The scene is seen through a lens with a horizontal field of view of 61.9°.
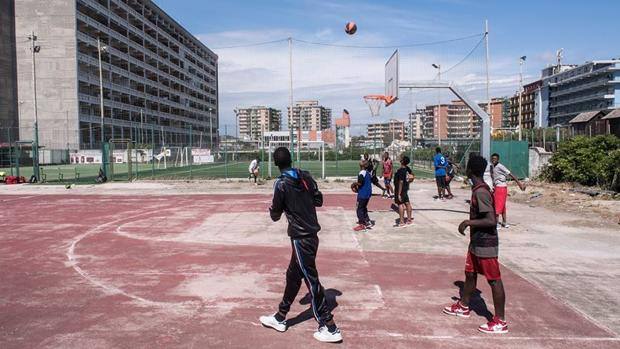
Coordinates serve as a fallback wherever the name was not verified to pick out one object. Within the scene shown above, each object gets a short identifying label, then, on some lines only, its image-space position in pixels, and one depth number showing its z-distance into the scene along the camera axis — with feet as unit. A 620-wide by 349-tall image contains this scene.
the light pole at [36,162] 94.75
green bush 64.19
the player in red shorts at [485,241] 18.15
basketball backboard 50.00
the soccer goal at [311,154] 122.73
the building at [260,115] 493.36
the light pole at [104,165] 96.27
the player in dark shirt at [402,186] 40.06
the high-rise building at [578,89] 323.16
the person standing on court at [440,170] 59.98
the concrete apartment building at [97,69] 214.90
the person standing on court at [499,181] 38.86
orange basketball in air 65.81
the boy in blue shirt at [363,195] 39.34
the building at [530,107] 406.37
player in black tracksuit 17.54
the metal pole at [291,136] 90.63
